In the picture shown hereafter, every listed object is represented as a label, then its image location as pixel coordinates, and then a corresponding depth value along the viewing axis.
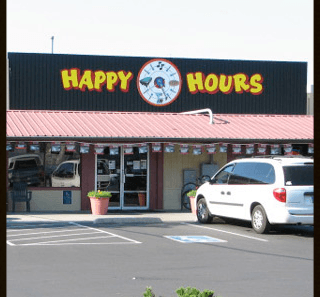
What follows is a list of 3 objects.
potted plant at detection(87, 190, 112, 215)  21.98
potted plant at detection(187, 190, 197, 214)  22.09
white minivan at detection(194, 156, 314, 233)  15.39
